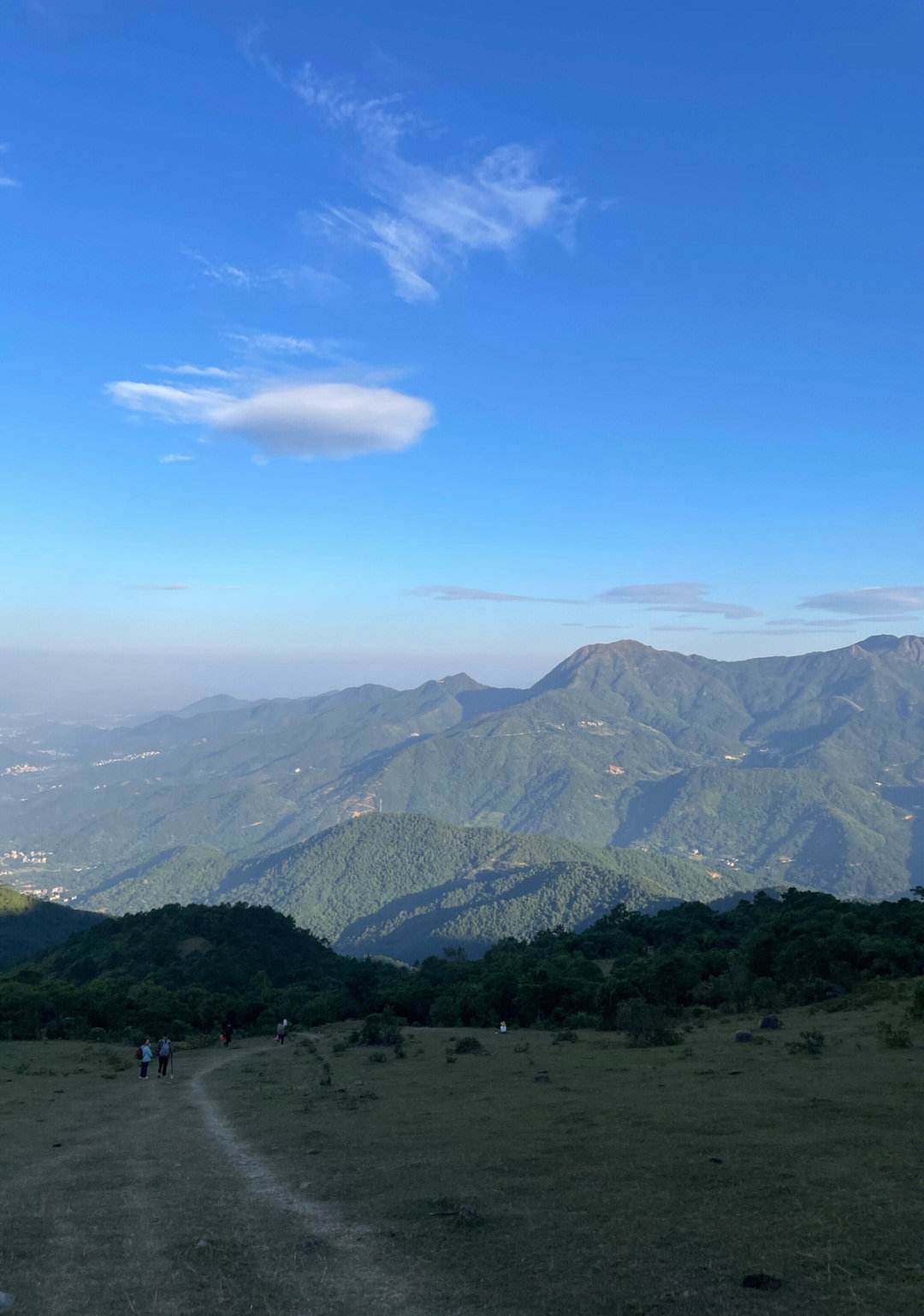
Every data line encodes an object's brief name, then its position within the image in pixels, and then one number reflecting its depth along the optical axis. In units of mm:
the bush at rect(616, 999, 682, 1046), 35938
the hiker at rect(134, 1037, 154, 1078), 37812
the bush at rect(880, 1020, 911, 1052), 27547
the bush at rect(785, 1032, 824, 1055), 28516
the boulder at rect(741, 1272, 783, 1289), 9945
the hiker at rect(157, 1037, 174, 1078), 38812
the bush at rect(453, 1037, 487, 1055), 39594
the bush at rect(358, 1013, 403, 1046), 46525
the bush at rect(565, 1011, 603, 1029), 46381
